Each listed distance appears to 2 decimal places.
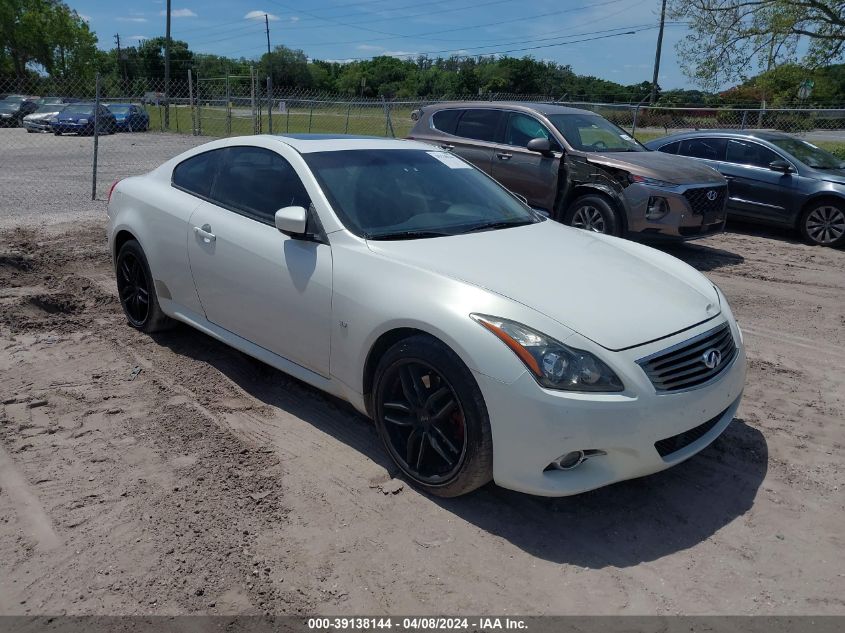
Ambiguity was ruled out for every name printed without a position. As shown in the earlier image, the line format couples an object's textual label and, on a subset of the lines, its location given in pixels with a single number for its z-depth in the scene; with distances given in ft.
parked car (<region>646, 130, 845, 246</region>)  33.35
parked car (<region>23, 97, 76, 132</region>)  93.91
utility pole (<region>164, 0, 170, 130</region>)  93.75
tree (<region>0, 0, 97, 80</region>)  199.41
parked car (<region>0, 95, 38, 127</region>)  103.91
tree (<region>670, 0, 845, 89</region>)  68.13
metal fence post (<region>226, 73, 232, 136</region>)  70.22
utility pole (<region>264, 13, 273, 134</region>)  56.40
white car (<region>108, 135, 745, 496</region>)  10.14
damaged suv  28.07
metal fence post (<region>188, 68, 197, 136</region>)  80.02
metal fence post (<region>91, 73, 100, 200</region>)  36.50
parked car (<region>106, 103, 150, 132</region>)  93.40
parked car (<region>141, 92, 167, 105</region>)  81.15
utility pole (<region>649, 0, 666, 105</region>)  127.75
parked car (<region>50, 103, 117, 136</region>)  91.04
